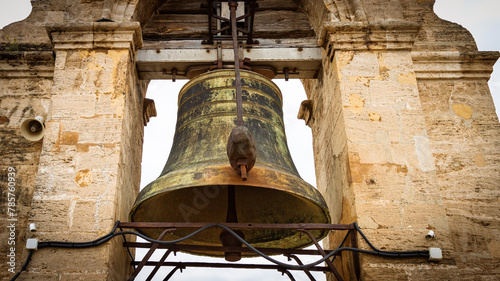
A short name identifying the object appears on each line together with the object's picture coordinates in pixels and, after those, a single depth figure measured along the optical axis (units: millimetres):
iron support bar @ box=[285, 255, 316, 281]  3817
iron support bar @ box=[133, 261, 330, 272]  3738
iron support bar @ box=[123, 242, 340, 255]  3609
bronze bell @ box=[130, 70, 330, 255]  3270
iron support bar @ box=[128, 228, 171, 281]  3312
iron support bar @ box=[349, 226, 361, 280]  3475
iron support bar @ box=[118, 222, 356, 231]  3375
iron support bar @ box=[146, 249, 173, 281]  3453
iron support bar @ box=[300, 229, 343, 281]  3381
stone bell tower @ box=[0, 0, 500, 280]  3564
